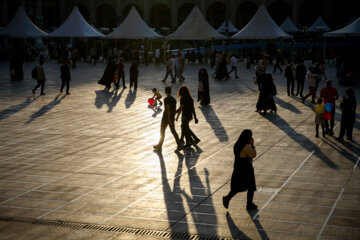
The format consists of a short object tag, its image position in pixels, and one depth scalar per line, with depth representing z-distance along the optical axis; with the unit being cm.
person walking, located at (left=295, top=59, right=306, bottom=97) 2039
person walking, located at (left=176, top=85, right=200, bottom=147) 1178
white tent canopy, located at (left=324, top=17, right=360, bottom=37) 2945
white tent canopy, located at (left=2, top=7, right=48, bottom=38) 3947
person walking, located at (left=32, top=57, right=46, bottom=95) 2084
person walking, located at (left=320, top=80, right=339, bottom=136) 1320
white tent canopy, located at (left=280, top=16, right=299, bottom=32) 4862
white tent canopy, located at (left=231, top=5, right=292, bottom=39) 3488
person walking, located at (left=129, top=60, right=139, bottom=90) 2334
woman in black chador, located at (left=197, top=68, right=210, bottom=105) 1770
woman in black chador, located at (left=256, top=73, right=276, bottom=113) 1644
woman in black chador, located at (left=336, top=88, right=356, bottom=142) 1241
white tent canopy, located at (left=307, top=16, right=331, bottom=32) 4784
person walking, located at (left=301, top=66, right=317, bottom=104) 1848
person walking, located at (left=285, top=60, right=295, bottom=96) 2089
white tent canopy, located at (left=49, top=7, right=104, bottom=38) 3862
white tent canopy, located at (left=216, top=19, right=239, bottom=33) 4856
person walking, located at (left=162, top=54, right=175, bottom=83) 2628
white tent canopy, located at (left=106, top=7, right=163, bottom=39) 3762
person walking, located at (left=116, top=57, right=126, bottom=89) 2463
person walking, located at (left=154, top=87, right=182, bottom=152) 1142
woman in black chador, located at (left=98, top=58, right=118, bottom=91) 2334
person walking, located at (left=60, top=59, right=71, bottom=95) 2114
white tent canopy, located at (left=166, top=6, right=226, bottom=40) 3594
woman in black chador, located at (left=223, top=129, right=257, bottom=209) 745
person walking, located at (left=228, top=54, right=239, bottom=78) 2902
